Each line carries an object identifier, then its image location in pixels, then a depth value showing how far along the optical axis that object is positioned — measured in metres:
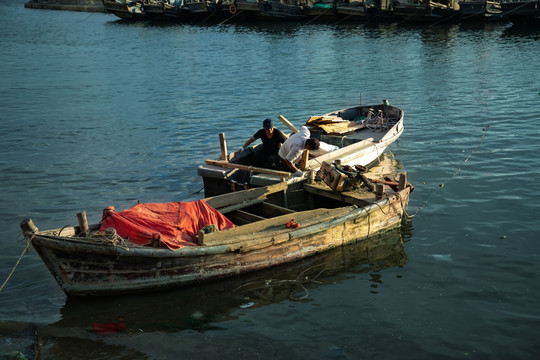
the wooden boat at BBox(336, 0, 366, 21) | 54.03
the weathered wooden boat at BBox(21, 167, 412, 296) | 8.71
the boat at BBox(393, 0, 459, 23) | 49.17
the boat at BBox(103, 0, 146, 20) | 65.69
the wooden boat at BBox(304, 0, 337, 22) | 55.59
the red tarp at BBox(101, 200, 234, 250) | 9.13
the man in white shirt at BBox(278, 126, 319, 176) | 12.33
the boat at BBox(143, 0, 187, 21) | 63.56
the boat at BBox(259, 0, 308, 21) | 57.41
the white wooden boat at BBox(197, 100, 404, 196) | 12.26
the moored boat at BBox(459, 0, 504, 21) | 48.03
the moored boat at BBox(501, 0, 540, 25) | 43.56
